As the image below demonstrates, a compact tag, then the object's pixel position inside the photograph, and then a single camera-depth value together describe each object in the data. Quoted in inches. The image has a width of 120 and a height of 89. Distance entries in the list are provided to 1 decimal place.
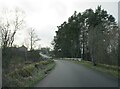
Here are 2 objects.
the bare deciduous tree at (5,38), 288.9
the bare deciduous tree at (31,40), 1160.0
